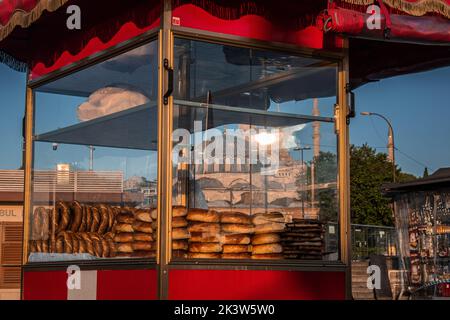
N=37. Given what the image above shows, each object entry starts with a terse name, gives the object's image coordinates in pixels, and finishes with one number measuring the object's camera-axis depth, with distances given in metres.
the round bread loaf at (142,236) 5.98
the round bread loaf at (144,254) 5.85
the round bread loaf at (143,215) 6.07
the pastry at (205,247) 6.00
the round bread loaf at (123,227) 6.34
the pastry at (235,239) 6.24
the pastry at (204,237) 6.04
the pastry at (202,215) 6.07
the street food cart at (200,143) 5.95
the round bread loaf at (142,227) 6.03
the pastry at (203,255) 5.95
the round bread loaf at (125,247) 6.19
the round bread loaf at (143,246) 5.89
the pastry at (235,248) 6.19
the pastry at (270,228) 6.46
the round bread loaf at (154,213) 5.87
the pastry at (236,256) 6.14
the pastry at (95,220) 6.86
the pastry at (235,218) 6.37
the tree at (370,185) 44.59
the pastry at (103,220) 6.74
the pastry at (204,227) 6.06
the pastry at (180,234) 5.83
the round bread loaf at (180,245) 5.82
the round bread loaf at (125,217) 6.38
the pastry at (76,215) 7.09
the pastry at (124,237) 6.26
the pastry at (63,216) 7.19
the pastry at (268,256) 6.29
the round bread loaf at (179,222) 5.85
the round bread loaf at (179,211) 5.89
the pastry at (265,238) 6.39
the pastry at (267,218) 6.52
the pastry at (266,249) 6.33
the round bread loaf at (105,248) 6.48
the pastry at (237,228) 6.32
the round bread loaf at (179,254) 5.79
